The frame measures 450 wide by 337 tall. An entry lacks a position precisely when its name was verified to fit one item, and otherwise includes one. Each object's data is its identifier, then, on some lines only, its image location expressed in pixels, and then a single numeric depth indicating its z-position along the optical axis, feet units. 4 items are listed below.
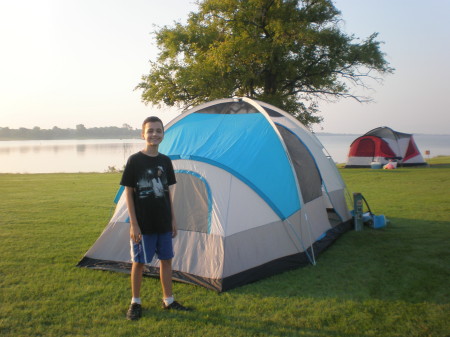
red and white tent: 60.18
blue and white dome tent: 13.99
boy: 11.22
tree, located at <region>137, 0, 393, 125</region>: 54.85
